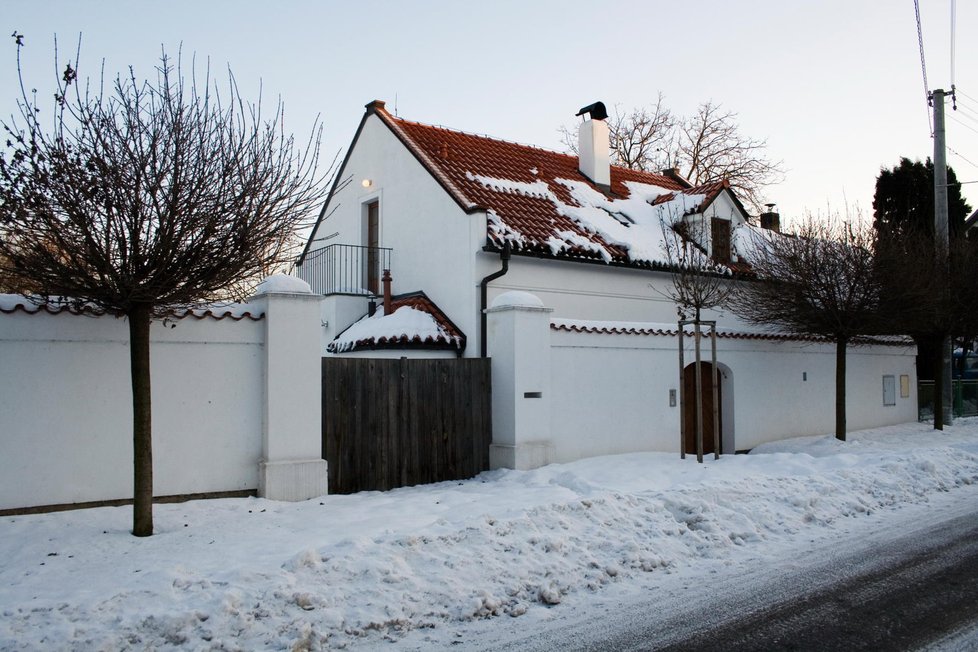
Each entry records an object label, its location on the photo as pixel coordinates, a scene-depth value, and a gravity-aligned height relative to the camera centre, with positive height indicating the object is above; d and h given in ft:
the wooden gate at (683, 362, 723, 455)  47.70 -4.63
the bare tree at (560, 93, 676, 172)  118.01 +30.12
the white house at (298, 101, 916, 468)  40.06 +2.77
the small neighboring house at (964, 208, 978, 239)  95.86 +15.08
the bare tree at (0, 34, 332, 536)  21.11 +3.54
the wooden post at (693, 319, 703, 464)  38.66 -3.96
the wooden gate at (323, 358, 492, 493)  33.14 -3.99
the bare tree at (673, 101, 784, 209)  114.21 +25.80
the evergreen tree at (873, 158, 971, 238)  97.60 +18.00
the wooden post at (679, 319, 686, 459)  38.72 -4.11
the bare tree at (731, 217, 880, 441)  48.85 +2.97
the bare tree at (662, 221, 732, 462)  39.14 +2.07
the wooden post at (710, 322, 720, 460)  39.01 -3.78
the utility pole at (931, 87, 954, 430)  64.08 +11.07
